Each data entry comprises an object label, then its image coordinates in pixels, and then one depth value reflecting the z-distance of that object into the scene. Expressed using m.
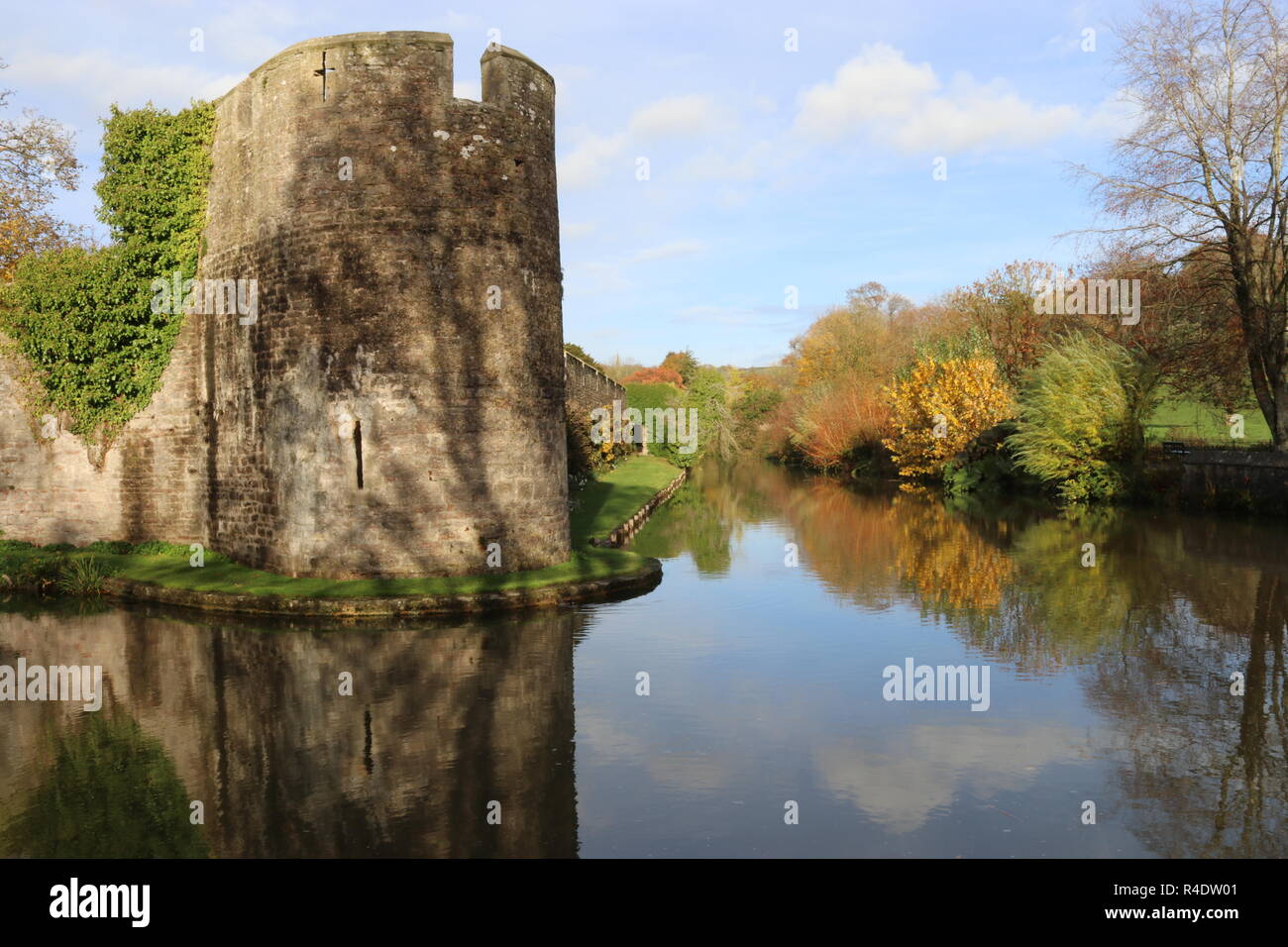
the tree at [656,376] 76.31
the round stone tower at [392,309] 11.70
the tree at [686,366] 65.77
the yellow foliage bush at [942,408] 30.27
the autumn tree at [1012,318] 37.06
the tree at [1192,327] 20.97
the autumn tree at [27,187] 23.09
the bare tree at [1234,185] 19.62
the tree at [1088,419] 23.50
